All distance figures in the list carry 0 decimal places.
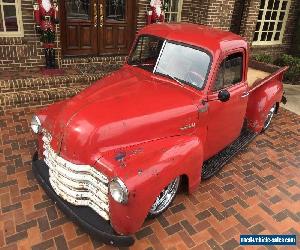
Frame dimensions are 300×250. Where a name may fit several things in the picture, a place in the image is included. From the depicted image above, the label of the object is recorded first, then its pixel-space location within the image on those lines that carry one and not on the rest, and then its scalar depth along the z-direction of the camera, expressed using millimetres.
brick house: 7172
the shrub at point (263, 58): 10575
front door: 7918
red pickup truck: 3141
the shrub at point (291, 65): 10445
